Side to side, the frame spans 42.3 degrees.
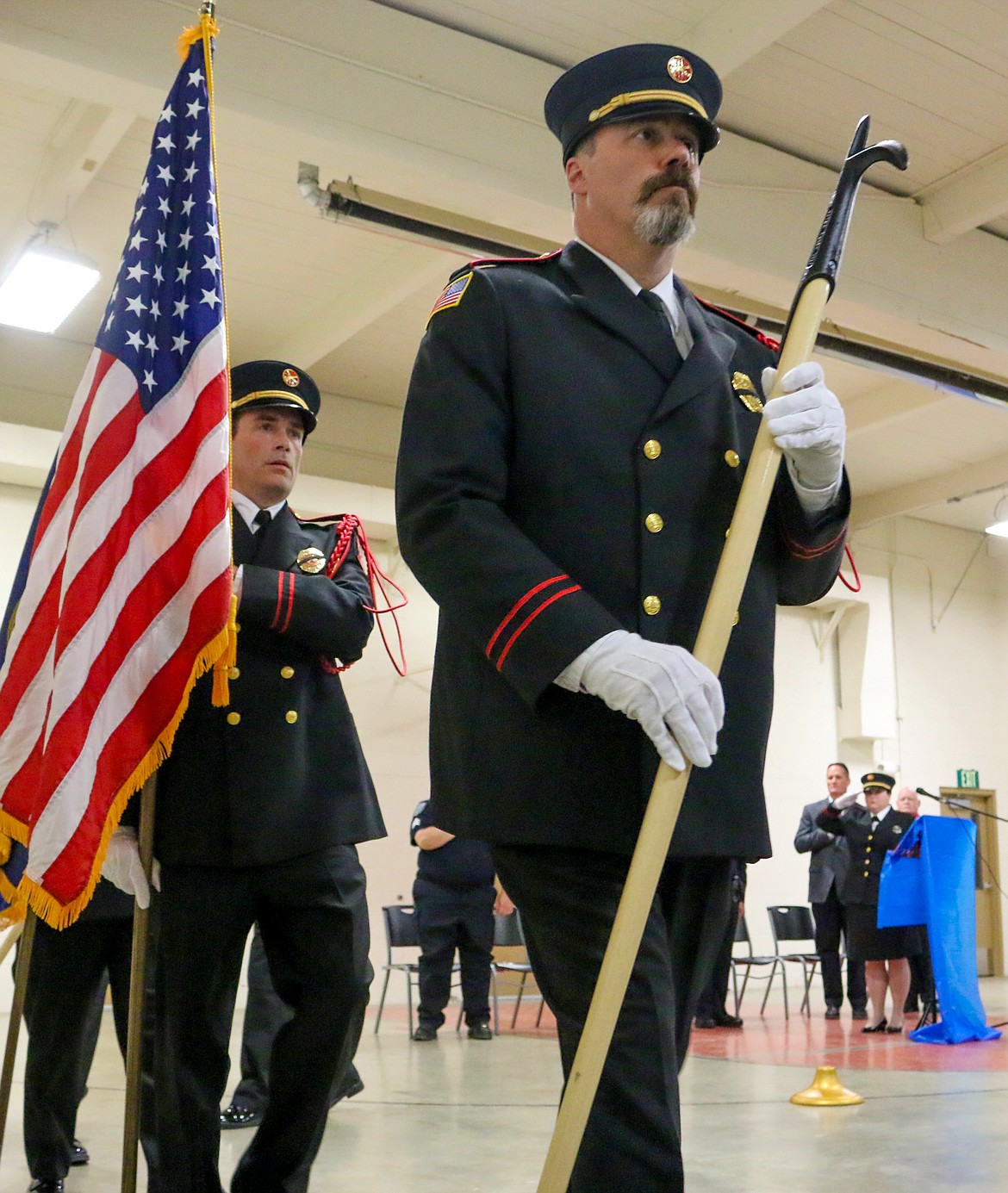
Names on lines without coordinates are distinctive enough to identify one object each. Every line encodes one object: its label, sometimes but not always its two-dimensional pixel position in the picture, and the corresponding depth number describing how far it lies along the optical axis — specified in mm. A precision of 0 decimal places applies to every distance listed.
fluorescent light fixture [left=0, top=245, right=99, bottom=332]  7051
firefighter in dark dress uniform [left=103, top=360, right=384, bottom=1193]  2322
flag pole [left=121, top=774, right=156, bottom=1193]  2141
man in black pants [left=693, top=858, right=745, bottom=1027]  7887
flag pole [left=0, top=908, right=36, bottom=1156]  2496
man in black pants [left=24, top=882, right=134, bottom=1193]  3074
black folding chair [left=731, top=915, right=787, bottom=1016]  8680
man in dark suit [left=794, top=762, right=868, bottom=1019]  8859
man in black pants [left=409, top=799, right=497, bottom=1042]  7324
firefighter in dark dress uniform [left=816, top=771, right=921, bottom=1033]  7770
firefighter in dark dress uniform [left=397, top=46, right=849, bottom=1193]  1361
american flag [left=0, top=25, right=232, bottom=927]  2244
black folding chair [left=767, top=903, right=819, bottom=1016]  9492
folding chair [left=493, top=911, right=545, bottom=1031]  8297
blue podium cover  6836
